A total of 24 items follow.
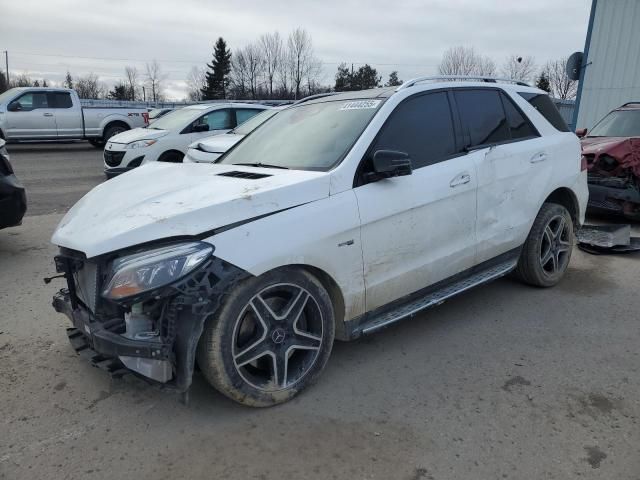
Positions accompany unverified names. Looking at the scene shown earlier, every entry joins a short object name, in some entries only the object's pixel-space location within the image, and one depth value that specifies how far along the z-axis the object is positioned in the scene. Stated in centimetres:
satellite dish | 1350
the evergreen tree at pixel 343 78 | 6494
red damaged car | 707
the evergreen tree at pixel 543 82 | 4975
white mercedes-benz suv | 260
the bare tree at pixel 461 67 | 4397
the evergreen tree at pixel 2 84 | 5581
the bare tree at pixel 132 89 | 6984
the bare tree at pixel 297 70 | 6412
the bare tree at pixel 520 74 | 4496
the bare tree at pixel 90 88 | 7044
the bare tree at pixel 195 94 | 6828
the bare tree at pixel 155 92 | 7250
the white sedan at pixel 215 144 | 815
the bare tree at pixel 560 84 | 5053
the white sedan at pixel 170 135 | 998
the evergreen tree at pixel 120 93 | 6781
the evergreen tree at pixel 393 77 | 6625
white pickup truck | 1602
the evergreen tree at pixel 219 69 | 6775
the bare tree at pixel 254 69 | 6569
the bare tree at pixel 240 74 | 6556
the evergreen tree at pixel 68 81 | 7493
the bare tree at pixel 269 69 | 6494
